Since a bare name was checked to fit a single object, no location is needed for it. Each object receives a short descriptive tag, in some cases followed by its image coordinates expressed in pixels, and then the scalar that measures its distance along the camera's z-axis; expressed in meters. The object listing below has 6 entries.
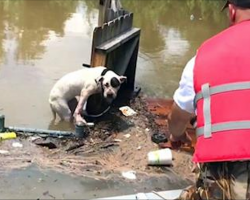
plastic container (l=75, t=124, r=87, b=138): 4.55
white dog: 5.06
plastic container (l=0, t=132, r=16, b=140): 4.29
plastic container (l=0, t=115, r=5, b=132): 4.39
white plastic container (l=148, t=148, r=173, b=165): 3.86
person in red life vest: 1.74
